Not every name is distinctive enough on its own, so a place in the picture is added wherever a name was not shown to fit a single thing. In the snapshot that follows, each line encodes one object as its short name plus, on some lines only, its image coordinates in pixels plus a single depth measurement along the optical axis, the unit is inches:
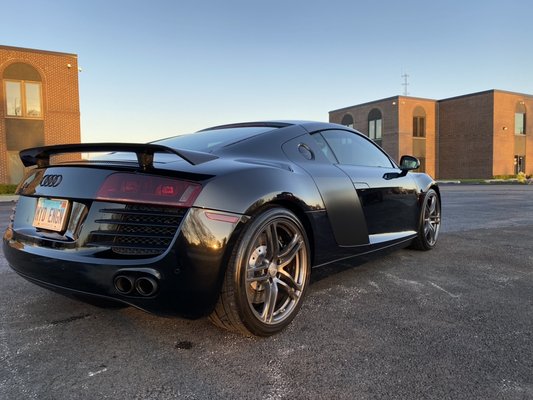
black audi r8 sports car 82.4
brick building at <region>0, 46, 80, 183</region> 748.0
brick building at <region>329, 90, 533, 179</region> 1365.7
